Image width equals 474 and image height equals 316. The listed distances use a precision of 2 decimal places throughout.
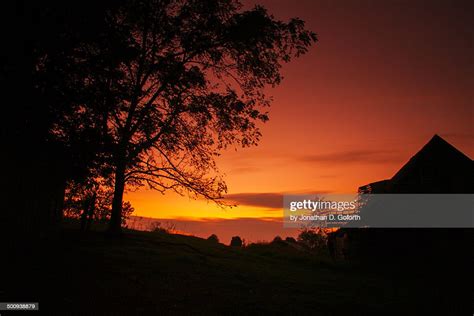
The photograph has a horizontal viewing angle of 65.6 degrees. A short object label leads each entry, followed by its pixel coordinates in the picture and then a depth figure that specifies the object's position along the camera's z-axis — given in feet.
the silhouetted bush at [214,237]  122.01
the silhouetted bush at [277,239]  111.62
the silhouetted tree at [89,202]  64.69
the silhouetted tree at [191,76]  62.39
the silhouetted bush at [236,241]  123.95
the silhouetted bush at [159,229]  104.22
